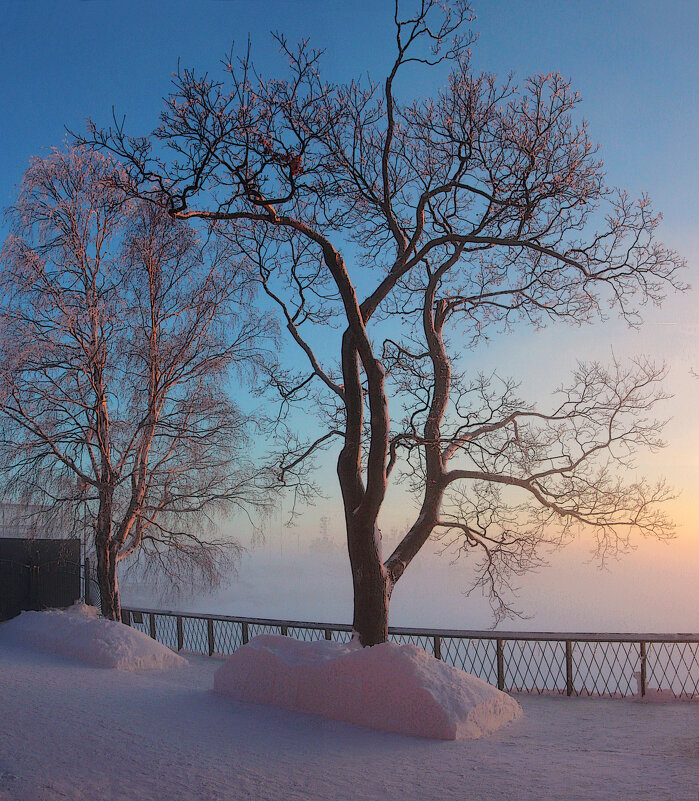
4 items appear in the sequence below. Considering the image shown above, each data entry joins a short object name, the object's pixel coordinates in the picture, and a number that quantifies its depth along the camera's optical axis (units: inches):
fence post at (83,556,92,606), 608.4
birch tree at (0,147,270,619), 515.8
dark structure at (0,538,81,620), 571.8
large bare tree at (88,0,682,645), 362.3
